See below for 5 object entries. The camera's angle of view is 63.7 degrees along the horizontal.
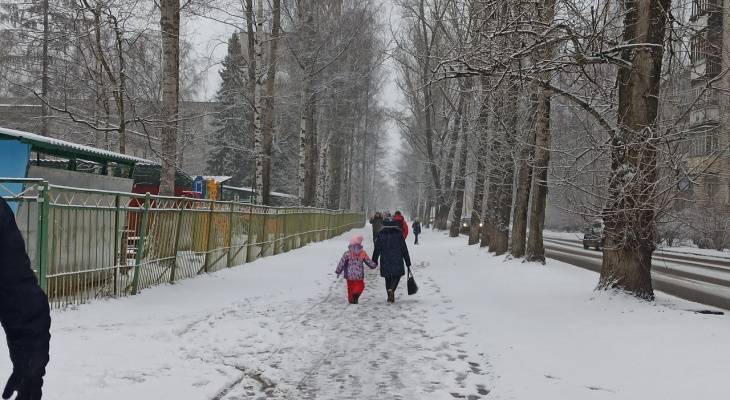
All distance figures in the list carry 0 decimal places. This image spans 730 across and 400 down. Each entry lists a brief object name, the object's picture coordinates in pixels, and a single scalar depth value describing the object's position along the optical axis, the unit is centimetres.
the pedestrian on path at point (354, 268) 1038
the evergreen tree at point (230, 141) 4678
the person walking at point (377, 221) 2551
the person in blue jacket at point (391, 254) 1080
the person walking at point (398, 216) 1822
